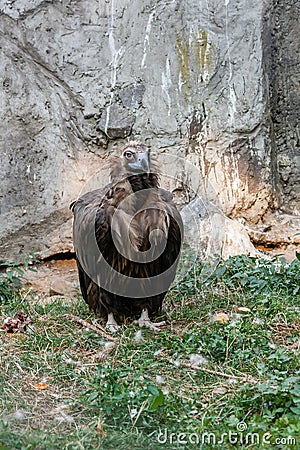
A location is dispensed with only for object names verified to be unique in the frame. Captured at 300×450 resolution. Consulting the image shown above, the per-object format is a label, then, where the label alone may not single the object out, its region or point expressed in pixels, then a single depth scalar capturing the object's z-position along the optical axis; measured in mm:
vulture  8680
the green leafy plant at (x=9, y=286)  11023
